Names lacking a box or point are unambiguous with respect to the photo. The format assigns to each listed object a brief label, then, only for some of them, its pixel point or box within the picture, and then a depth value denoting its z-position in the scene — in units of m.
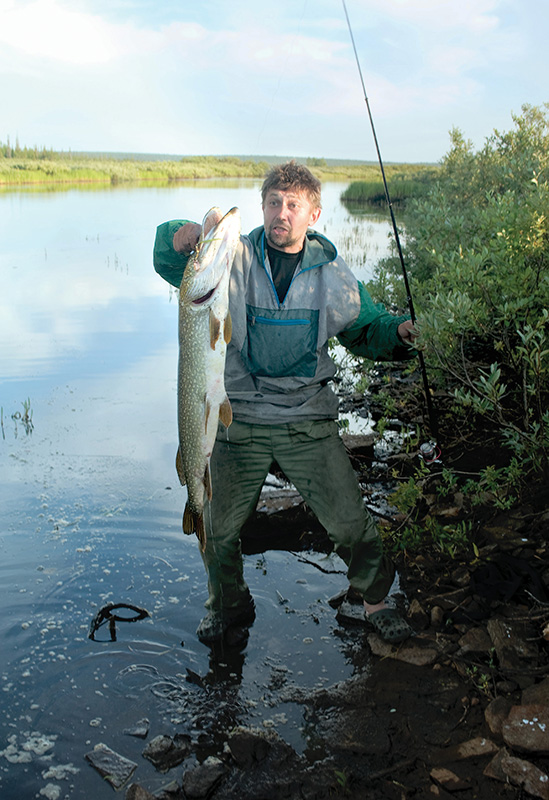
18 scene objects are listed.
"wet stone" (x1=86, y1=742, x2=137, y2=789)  2.99
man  3.77
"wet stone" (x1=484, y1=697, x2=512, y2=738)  2.99
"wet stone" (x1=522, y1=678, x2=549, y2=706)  3.05
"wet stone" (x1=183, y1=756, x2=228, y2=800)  2.86
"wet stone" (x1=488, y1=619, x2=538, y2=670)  3.38
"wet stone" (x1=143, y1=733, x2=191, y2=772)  3.08
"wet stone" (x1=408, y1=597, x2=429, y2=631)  3.90
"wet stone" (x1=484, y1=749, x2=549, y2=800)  2.65
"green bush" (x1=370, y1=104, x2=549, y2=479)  4.29
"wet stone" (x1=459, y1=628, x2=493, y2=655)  3.53
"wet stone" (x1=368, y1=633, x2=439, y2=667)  3.58
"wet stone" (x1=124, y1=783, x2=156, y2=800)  2.82
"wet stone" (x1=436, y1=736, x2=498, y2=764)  2.88
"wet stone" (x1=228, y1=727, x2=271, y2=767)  3.05
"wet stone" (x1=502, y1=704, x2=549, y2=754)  2.82
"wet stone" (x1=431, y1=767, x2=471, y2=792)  2.74
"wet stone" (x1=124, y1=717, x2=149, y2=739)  3.26
